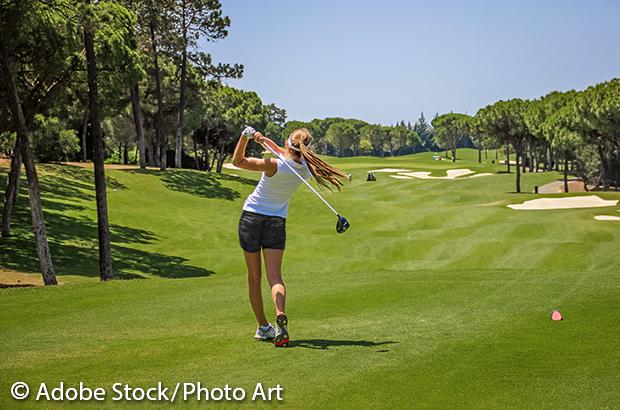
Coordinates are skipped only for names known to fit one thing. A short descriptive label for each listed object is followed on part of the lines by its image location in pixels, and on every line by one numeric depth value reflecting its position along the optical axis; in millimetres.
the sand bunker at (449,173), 99625
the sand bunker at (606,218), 39062
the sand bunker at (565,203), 48812
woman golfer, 8867
